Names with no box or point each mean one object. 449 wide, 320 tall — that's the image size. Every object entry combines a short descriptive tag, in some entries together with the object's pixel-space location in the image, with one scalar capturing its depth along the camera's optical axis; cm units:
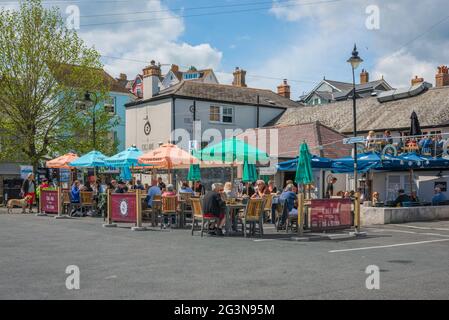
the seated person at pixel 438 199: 2089
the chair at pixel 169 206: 1623
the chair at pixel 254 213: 1416
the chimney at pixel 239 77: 5112
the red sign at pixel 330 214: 1483
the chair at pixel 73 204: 2142
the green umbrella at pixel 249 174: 2048
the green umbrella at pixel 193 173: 2158
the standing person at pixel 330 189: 2363
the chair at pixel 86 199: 2139
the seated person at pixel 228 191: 1656
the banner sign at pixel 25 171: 3214
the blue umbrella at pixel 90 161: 2233
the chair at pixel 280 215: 1545
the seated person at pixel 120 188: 1898
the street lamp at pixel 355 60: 1909
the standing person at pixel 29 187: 2624
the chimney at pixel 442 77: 4144
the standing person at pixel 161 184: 2266
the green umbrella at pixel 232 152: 1670
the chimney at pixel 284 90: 5147
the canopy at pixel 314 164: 2122
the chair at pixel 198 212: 1430
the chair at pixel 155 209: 1661
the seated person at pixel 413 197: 2079
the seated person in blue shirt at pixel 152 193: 1700
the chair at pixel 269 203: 1800
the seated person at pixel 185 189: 1808
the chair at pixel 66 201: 2169
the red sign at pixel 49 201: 2172
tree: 2998
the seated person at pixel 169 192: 1656
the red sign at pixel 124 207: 1652
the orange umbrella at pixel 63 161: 2407
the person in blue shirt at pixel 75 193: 2138
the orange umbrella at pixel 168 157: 1873
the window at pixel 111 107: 4858
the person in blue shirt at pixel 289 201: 1523
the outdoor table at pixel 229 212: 1445
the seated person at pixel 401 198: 2005
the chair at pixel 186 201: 1683
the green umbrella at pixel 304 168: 1505
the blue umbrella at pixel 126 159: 2055
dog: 2447
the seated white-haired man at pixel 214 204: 1420
